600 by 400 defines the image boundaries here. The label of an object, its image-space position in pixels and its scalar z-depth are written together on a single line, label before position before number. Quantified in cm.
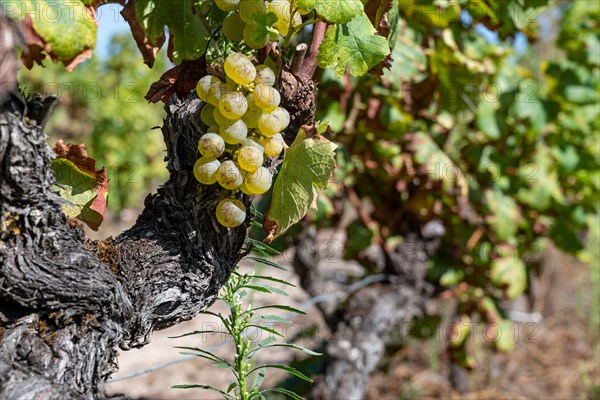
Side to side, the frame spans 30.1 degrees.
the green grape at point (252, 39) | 57
